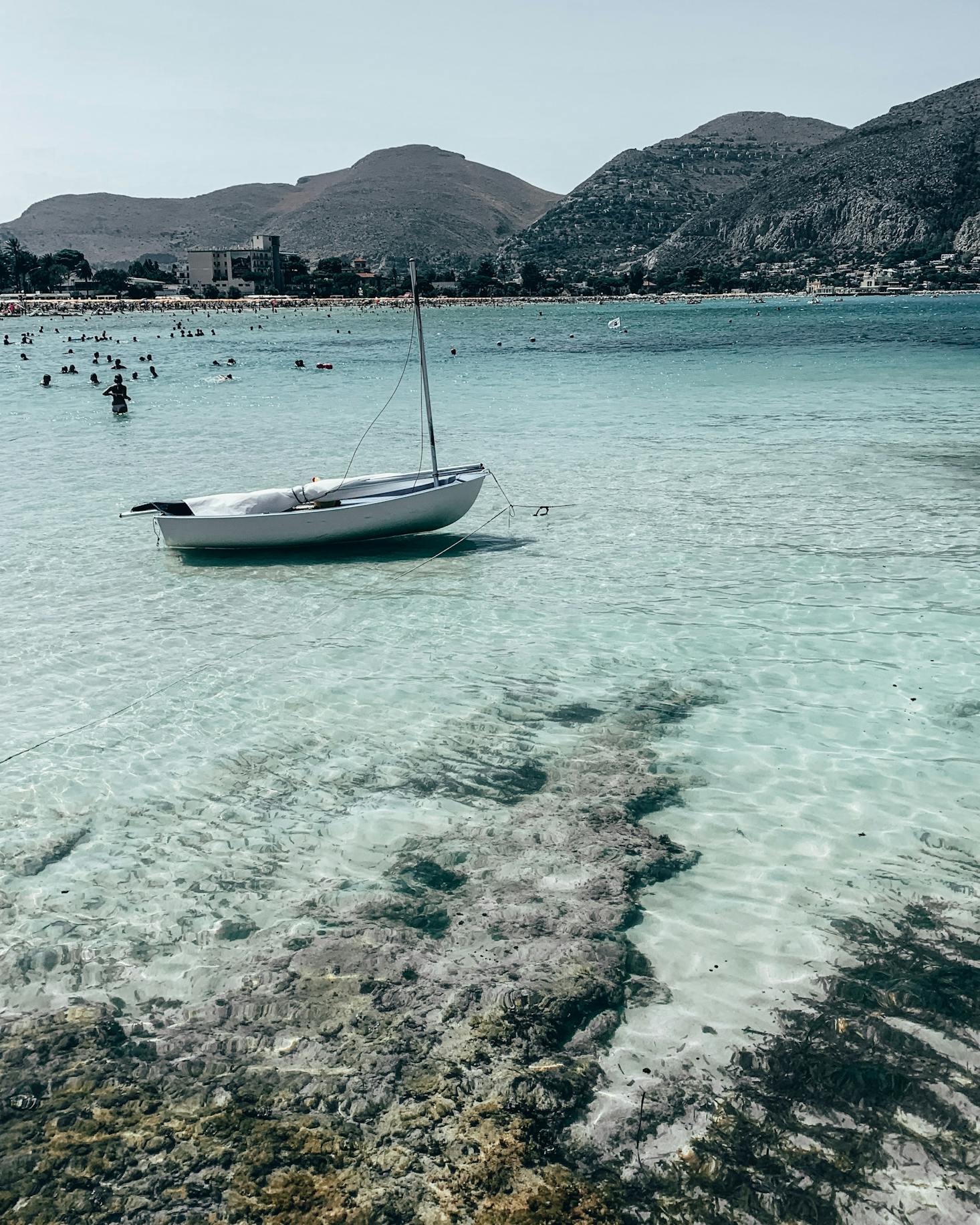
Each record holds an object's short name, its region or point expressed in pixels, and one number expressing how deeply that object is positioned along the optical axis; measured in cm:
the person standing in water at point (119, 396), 4456
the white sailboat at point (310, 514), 1958
